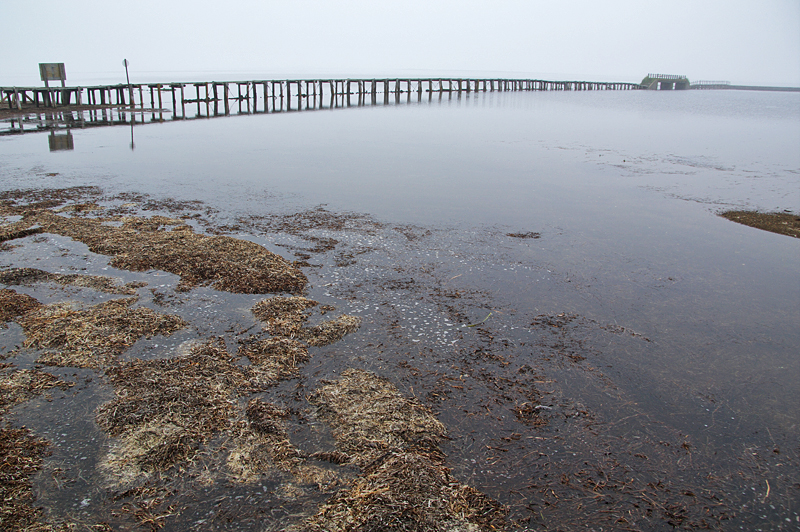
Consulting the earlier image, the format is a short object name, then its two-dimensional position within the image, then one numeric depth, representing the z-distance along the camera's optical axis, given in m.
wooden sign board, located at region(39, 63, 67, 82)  34.22
